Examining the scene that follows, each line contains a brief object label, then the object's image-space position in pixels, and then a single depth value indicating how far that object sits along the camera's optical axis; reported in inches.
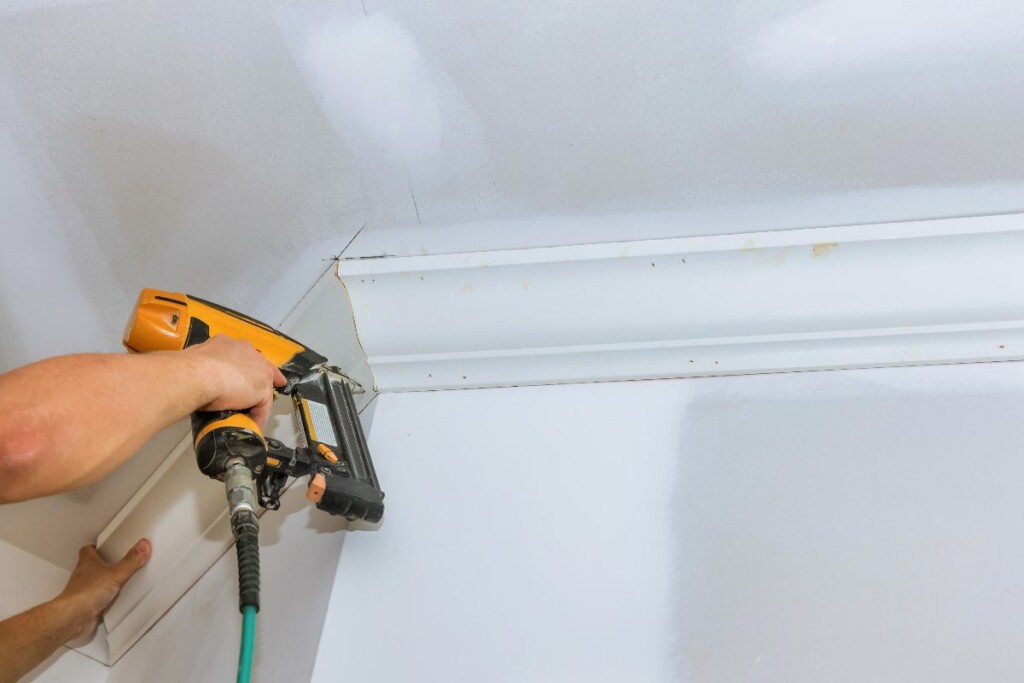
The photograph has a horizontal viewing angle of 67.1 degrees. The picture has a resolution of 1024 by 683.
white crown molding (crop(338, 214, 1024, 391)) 42.9
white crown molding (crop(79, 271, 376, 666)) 50.3
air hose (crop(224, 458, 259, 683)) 31.7
